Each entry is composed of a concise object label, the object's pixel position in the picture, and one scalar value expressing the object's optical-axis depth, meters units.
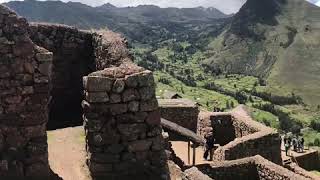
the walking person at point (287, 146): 22.95
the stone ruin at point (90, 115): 6.93
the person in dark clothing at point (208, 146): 15.49
